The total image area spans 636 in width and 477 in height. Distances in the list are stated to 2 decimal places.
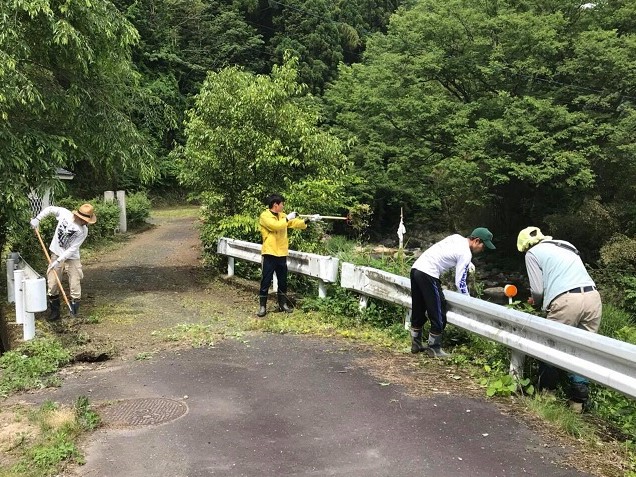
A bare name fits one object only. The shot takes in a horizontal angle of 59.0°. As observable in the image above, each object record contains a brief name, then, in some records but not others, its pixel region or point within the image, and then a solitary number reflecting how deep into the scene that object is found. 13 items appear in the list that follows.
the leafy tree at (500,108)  22.44
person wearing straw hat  8.27
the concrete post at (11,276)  8.98
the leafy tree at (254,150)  11.39
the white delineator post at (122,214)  23.23
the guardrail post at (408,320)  6.97
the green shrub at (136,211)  25.20
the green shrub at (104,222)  18.84
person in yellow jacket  8.43
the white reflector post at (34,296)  6.73
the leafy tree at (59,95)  8.45
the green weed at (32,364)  5.42
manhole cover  4.42
